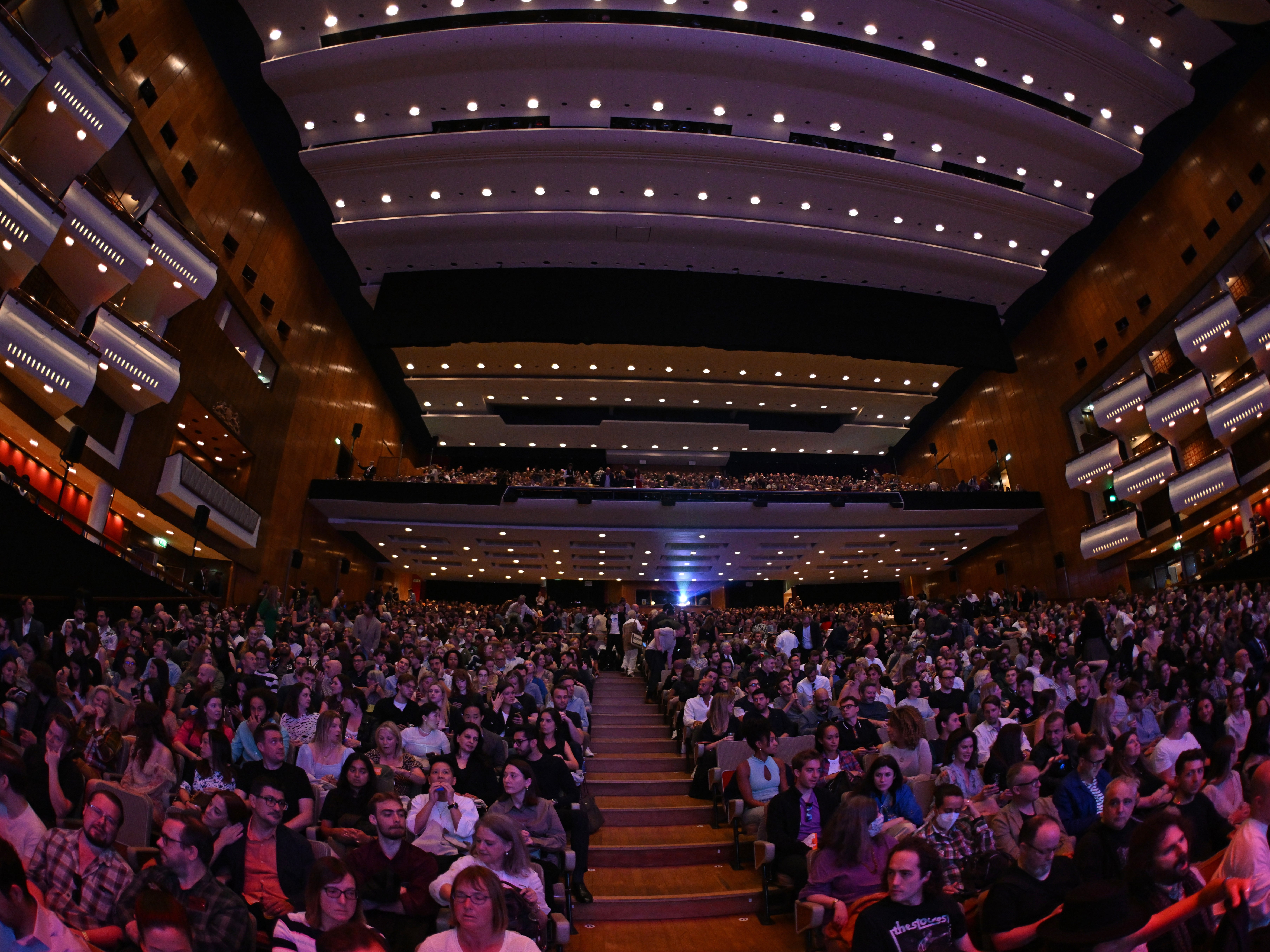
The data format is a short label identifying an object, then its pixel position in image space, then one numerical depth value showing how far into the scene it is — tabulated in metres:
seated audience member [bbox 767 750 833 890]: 4.16
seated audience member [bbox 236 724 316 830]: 3.83
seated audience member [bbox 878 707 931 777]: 4.97
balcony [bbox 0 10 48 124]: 8.82
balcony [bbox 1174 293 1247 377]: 14.54
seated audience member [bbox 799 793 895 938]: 3.37
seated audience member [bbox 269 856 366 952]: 2.36
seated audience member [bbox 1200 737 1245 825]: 3.85
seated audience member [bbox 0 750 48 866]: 2.96
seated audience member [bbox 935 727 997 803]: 4.61
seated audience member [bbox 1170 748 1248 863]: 3.60
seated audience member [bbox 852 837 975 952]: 2.47
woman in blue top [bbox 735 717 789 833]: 5.04
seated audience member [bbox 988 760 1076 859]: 3.65
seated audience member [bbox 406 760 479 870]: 3.71
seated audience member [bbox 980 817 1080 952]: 2.78
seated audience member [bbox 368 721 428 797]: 4.51
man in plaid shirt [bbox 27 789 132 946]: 2.75
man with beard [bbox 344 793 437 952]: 3.10
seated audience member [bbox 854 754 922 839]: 3.97
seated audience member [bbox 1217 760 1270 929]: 2.38
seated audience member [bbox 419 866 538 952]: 2.16
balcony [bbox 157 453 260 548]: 13.80
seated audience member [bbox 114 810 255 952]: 2.63
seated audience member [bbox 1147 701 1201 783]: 5.00
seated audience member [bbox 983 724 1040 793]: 5.06
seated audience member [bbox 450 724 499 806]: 4.43
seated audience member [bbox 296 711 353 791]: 4.51
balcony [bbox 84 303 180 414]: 11.77
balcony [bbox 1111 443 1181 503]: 16.47
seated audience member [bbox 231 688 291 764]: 4.78
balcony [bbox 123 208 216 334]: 12.46
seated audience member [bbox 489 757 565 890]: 3.98
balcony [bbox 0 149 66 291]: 9.18
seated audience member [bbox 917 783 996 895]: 3.54
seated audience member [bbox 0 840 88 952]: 2.06
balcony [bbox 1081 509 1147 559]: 17.38
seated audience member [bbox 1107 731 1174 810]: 4.20
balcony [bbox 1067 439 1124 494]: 17.89
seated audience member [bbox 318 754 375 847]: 3.83
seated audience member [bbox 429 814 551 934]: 3.04
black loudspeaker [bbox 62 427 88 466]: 11.39
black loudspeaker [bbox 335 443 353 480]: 21.56
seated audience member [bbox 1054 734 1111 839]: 4.09
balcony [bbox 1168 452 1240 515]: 14.91
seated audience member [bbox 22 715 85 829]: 3.82
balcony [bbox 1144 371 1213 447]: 15.46
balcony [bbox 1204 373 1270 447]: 13.73
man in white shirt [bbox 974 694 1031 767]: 5.63
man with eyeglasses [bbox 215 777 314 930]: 3.17
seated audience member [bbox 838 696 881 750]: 5.66
